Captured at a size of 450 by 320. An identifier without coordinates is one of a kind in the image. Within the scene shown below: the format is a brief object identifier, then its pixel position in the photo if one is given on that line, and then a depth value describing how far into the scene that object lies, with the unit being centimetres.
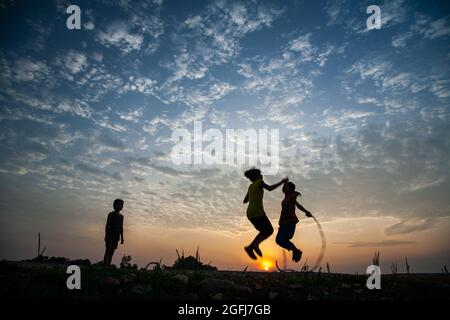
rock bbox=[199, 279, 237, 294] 541
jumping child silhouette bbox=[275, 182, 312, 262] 868
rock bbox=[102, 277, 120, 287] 568
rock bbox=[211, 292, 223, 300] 506
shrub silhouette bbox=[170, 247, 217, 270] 896
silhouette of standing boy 1011
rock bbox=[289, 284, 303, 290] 573
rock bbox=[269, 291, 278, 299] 523
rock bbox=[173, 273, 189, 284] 595
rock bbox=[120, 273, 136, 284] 594
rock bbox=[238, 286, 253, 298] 536
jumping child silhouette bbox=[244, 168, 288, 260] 763
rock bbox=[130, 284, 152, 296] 538
